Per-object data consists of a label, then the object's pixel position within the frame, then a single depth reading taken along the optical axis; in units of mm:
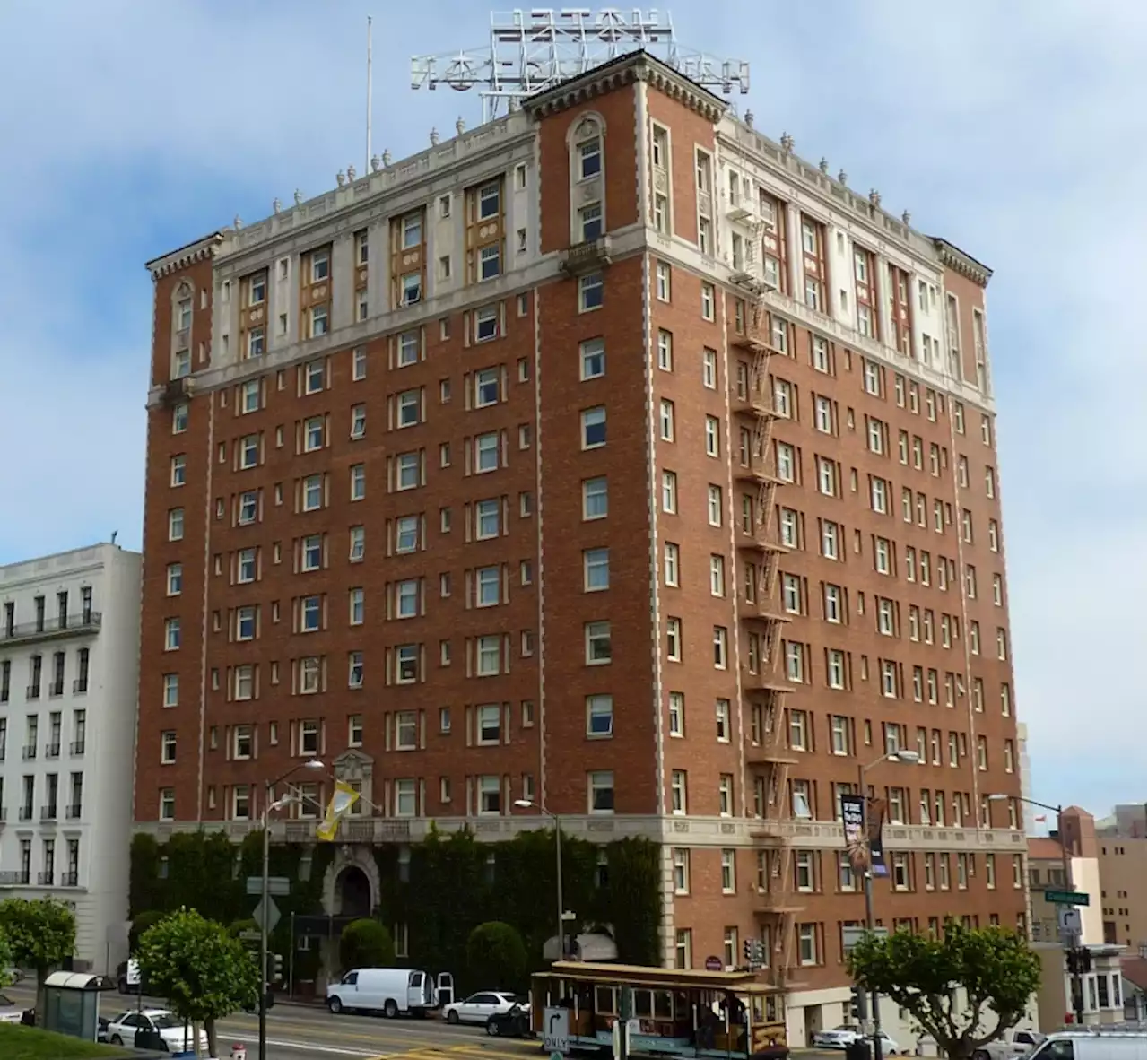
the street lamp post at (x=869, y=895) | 52000
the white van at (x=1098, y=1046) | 40812
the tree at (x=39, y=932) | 67125
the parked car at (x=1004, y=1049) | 61812
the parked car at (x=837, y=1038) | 70688
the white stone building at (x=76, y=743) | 97062
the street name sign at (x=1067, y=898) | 57375
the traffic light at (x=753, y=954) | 73312
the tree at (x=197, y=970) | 51000
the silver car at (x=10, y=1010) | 64206
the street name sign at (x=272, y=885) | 55250
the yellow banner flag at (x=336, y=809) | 80000
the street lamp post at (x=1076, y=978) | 60000
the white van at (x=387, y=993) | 72062
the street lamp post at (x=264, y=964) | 45250
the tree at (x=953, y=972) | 51250
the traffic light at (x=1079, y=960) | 57844
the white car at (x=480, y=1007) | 68125
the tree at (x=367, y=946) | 78000
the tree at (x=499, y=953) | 72812
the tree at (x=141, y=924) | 86875
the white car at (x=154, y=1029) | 57156
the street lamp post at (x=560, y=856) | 69688
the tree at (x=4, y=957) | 52638
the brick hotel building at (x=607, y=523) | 75250
